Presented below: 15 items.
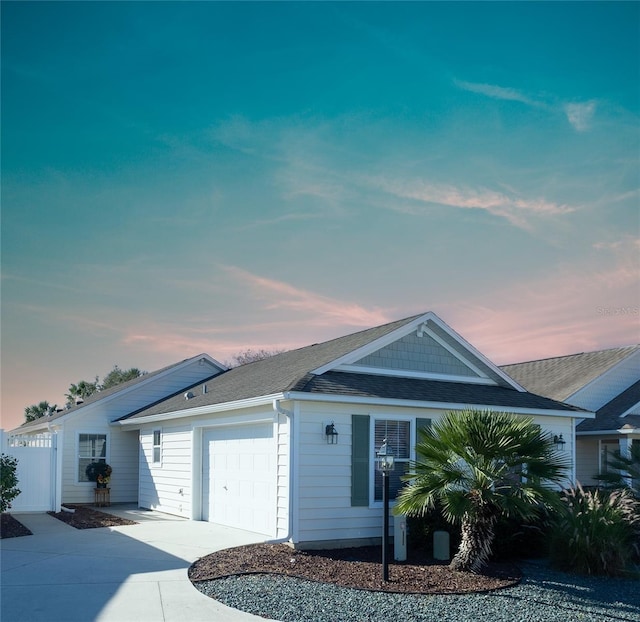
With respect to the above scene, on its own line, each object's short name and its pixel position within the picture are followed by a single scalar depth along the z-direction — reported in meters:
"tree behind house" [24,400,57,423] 43.29
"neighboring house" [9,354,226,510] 20.98
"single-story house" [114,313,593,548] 11.86
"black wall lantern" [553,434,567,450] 14.99
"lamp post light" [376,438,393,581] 10.09
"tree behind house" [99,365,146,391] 50.81
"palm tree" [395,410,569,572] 9.87
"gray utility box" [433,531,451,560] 11.12
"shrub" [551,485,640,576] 10.30
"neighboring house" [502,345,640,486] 19.53
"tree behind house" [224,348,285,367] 49.62
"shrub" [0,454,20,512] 14.54
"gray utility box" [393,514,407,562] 11.09
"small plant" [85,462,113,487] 20.66
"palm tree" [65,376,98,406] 43.31
